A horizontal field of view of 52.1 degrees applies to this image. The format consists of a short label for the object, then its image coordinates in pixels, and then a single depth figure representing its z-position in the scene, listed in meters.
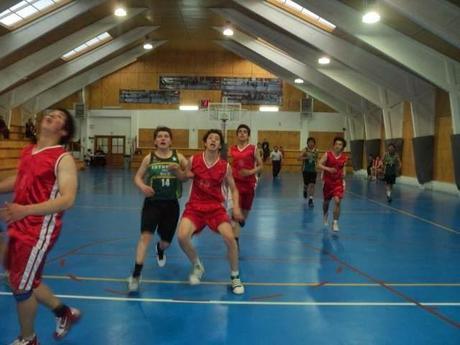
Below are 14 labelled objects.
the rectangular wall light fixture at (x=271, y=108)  35.59
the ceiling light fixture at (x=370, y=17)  12.77
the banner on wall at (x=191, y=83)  35.41
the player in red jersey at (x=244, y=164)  7.05
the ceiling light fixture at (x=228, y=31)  23.33
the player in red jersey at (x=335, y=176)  9.40
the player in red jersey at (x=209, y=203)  5.31
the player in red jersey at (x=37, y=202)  3.27
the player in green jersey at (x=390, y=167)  14.66
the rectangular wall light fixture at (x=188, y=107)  35.38
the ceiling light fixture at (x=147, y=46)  29.17
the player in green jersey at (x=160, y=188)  5.30
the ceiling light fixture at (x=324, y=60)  21.09
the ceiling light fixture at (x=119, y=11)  19.39
